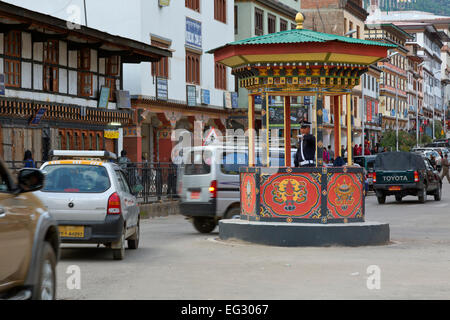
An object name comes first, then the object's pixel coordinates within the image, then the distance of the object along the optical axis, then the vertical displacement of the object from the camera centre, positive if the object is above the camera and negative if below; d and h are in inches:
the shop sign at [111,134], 1450.5 +41.1
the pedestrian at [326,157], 1549.0 +3.9
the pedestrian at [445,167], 1774.1 -15.9
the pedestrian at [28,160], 1016.2 +1.0
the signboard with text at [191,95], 1733.5 +118.9
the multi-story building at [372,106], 3270.4 +188.6
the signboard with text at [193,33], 1747.0 +237.7
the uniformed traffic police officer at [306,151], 701.9 +6.3
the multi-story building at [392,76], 3624.5 +343.4
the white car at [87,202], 557.0 -23.9
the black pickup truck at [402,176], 1323.8 -23.8
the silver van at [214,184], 793.6 -19.9
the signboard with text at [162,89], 1606.8 +122.0
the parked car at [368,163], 1649.9 -6.8
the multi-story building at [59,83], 1165.1 +107.1
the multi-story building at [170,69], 1557.6 +167.7
